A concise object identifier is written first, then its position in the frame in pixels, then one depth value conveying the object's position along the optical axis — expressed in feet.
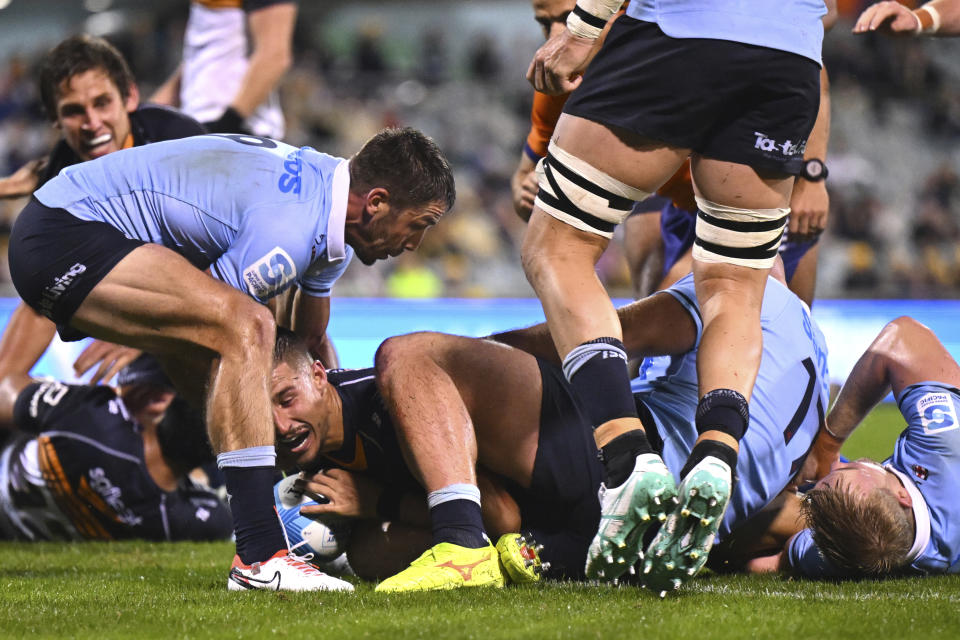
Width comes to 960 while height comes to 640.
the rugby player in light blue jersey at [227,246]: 21.94
